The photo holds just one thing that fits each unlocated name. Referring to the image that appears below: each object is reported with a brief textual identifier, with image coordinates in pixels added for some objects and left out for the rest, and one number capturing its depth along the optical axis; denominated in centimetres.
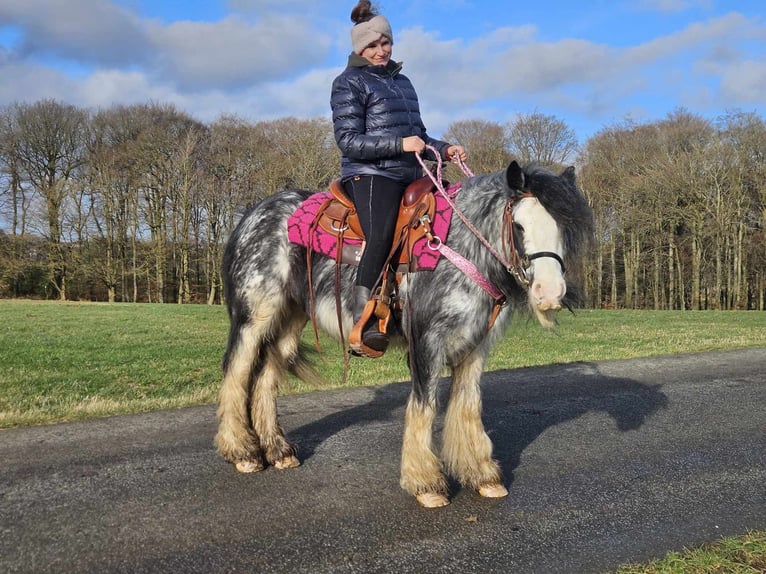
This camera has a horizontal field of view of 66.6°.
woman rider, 450
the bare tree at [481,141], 3259
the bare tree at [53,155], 3862
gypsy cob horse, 397
